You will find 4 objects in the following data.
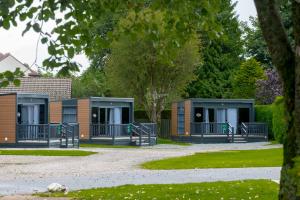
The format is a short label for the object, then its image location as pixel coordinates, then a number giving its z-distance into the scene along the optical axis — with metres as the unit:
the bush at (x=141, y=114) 54.72
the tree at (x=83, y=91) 60.48
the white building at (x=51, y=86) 59.41
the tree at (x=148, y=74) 49.16
